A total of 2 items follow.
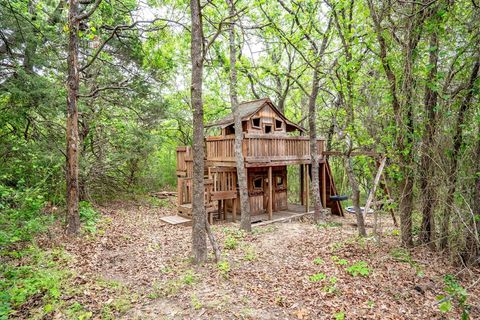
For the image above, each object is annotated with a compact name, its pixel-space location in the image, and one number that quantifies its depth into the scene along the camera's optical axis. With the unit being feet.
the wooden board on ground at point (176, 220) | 36.47
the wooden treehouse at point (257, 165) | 39.70
